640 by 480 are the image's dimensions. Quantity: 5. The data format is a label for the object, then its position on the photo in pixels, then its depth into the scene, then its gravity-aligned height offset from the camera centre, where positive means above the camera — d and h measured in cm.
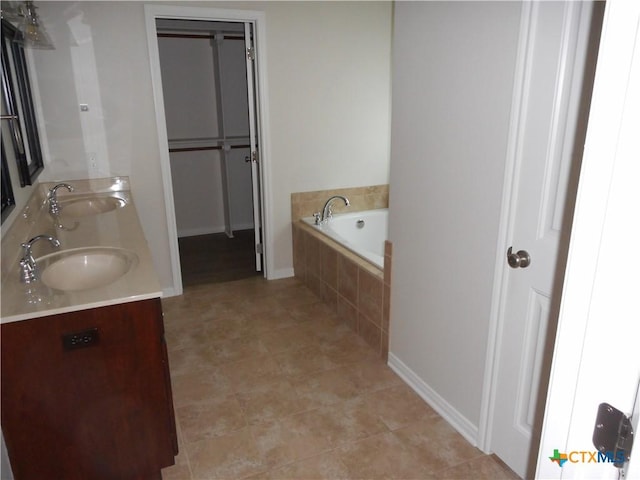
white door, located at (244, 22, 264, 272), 350 -28
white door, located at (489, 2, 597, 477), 148 -34
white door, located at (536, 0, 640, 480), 60 -23
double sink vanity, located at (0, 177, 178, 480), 150 -85
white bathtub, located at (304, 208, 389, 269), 393 -100
